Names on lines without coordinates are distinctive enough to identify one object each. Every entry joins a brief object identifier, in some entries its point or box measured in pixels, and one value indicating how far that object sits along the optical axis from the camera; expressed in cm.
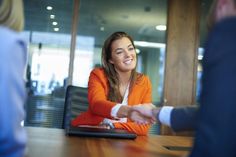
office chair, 235
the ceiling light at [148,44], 453
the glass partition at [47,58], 427
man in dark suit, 62
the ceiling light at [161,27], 452
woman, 206
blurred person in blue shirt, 66
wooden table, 119
